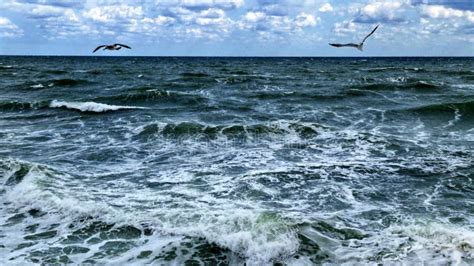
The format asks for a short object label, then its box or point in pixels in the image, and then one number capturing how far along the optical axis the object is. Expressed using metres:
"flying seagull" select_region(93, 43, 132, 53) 11.87
